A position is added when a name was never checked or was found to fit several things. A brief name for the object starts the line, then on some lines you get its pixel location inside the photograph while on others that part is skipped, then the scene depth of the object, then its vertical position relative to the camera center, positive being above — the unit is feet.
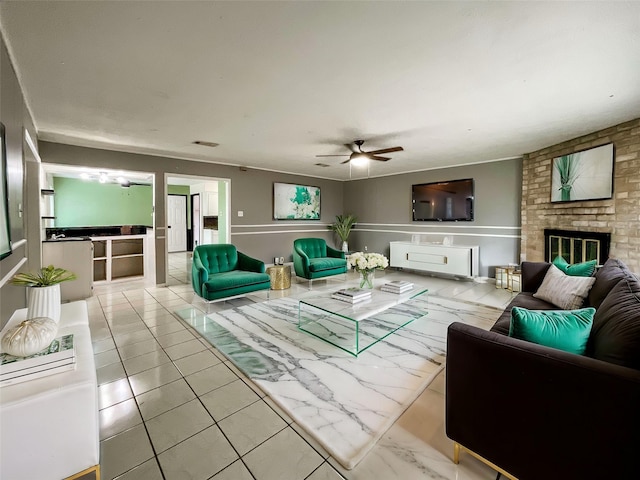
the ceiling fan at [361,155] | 12.67 +3.50
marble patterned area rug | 5.62 -3.64
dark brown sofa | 3.32 -2.22
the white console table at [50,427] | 3.64 -2.62
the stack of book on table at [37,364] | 3.99 -1.94
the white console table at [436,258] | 17.95 -1.65
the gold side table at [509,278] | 15.55 -2.48
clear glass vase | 10.94 -1.81
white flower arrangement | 10.68 -1.07
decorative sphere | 4.30 -1.63
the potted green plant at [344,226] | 24.85 +0.62
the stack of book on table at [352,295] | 9.86 -2.19
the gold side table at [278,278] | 16.24 -2.56
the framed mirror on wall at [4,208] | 5.22 +0.47
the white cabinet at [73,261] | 13.94 -1.42
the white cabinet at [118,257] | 17.11 -1.51
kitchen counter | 16.61 +0.10
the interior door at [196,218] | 29.55 +1.56
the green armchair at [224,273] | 12.15 -1.93
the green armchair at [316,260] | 16.60 -1.64
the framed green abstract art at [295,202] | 21.40 +2.47
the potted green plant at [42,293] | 5.75 -1.22
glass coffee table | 8.87 -3.26
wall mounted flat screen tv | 18.65 +2.23
